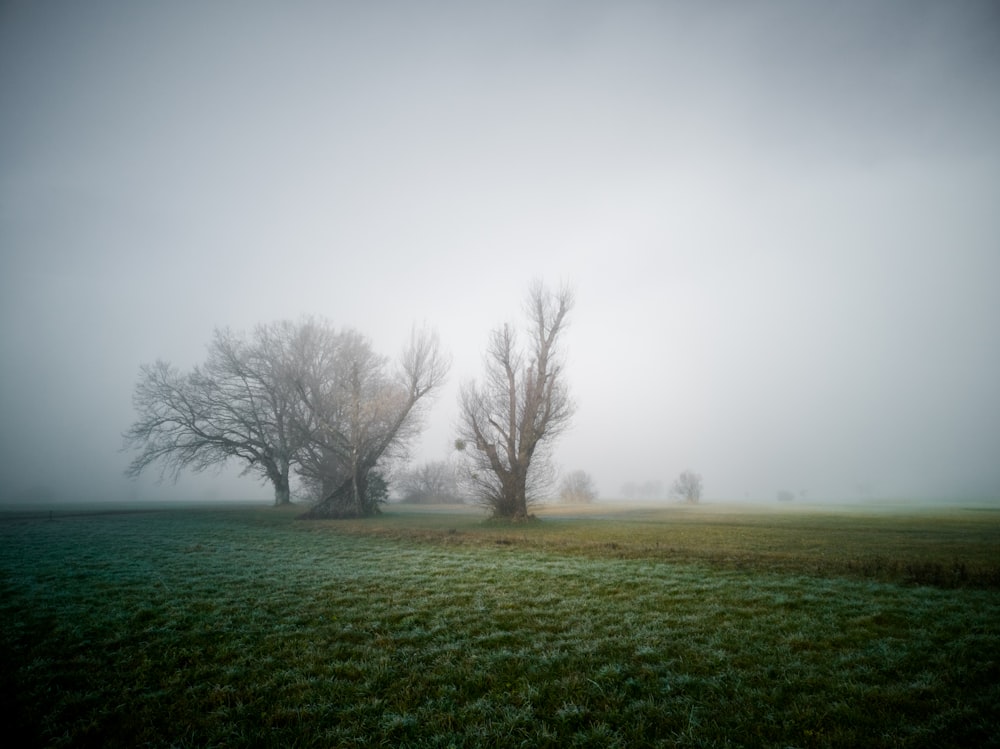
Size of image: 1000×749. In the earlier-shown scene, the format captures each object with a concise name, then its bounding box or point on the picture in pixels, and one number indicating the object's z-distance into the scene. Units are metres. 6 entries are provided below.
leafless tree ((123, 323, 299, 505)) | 39.50
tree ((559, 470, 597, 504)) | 75.44
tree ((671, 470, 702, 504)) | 74.78
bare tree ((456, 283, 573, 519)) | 29.94
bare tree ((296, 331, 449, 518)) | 33.81
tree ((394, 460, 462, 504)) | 69.44
